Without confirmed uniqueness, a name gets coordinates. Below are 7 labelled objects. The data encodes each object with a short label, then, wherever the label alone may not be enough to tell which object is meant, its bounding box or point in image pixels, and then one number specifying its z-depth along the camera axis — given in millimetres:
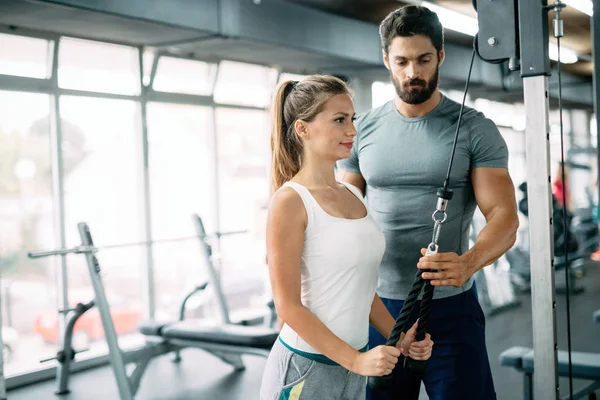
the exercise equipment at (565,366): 2761
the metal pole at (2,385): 3910
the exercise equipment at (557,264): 6895
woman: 1260
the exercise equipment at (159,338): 3756
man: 1530
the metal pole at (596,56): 2398
